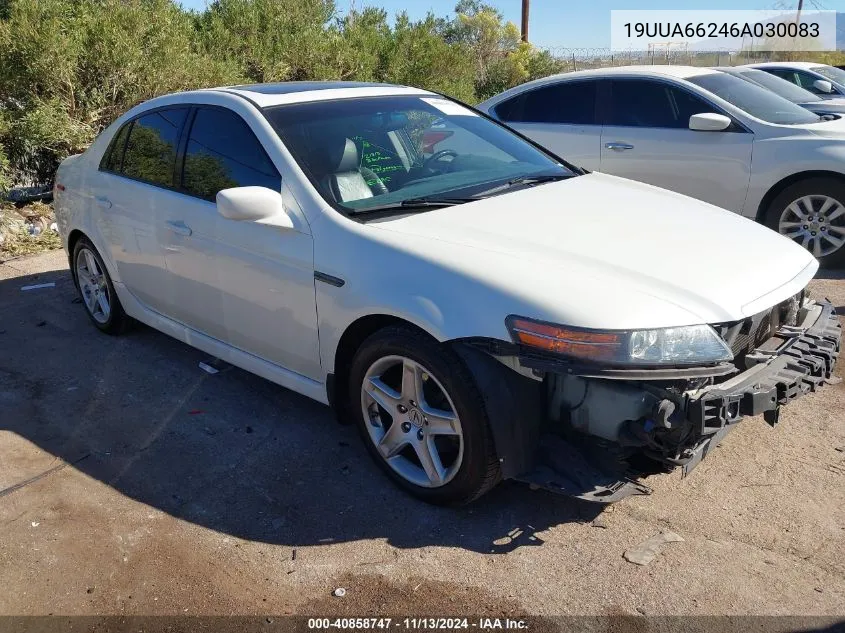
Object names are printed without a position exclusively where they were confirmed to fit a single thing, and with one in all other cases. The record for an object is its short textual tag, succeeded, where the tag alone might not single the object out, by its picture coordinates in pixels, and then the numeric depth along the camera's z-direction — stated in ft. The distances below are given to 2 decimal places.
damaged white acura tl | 9.48
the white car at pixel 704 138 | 21.35
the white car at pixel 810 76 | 41.63
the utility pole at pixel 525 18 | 87.76
